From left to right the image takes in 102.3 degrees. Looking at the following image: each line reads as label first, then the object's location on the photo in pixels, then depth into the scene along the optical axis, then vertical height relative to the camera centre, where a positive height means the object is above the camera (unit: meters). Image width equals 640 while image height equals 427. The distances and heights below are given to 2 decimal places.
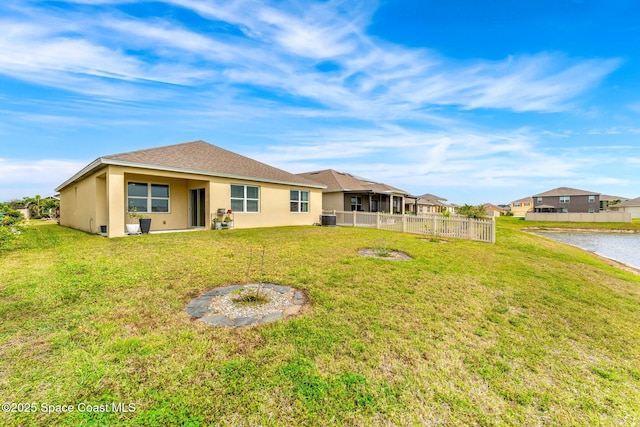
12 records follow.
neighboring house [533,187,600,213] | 47.16 +1.74
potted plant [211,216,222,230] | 12.72 -0.62
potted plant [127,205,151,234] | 10.62 -0.55
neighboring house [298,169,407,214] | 21.42 +1.50
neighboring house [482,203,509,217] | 65.81 -0.27
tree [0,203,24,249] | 7.32 -0.52
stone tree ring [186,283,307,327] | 3.46 -1.43
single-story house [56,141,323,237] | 10.41 +1.10
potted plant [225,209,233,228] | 13.04 -0.36
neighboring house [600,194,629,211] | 59.53 +2.48
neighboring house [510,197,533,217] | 61.74 +0.96
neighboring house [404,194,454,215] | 48.66 +1.40
